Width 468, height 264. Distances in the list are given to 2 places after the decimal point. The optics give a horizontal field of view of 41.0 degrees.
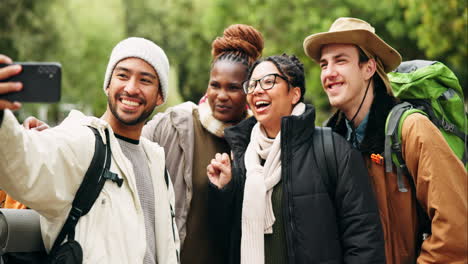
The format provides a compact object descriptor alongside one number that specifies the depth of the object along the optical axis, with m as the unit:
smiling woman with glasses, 4.05
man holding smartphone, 2.95
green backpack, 4.18
